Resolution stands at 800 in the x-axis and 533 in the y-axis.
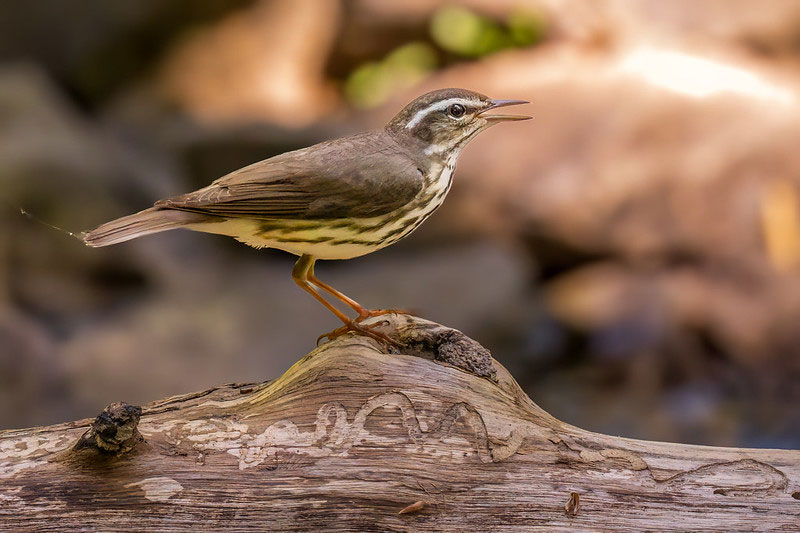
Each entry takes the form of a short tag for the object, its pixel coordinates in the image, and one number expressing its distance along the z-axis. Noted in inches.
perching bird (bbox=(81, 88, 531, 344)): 259.3
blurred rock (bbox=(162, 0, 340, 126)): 741.9
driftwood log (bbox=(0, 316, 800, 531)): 229.1
